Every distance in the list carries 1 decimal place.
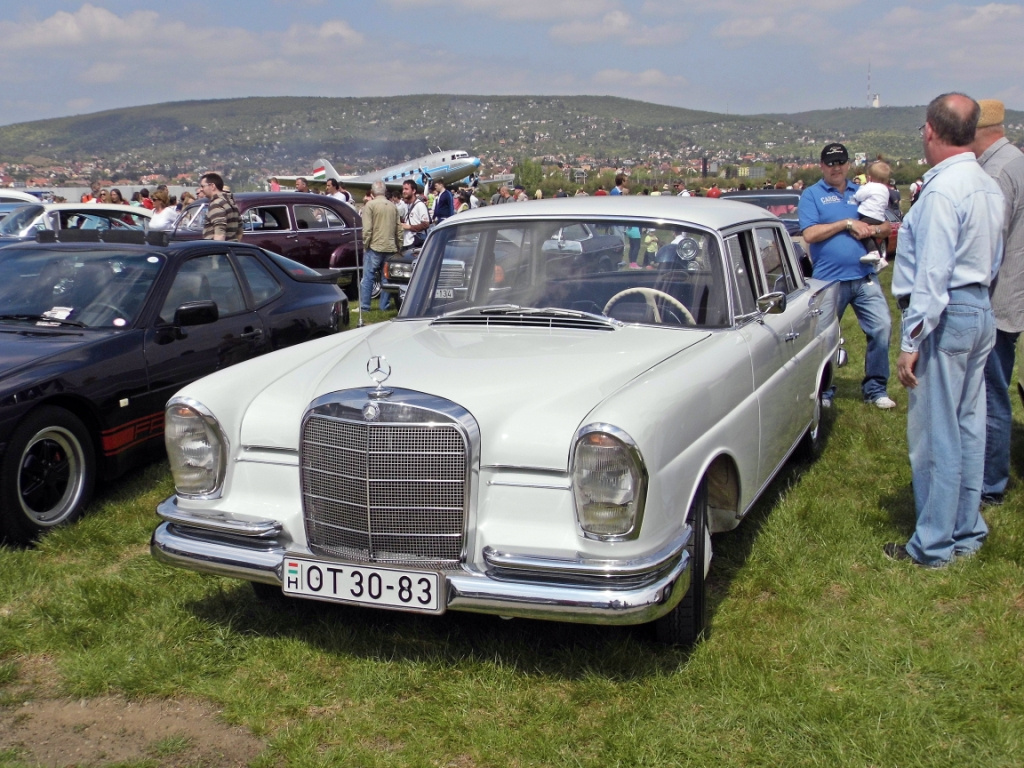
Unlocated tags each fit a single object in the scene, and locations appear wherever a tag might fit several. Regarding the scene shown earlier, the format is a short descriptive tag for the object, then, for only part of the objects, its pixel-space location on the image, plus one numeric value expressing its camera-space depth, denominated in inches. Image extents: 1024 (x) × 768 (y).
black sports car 180.4
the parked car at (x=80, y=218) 501.0
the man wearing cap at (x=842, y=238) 269.4
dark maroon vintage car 516.1
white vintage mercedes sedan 120.1
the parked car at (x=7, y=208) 645.7
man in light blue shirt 152.5
